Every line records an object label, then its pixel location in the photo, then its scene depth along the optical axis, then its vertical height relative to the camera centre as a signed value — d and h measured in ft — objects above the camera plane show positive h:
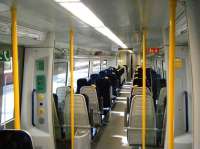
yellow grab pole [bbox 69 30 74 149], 11.99 -0.60
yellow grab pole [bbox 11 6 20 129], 7.12 +0.00
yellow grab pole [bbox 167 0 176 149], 6.25 +0.14
